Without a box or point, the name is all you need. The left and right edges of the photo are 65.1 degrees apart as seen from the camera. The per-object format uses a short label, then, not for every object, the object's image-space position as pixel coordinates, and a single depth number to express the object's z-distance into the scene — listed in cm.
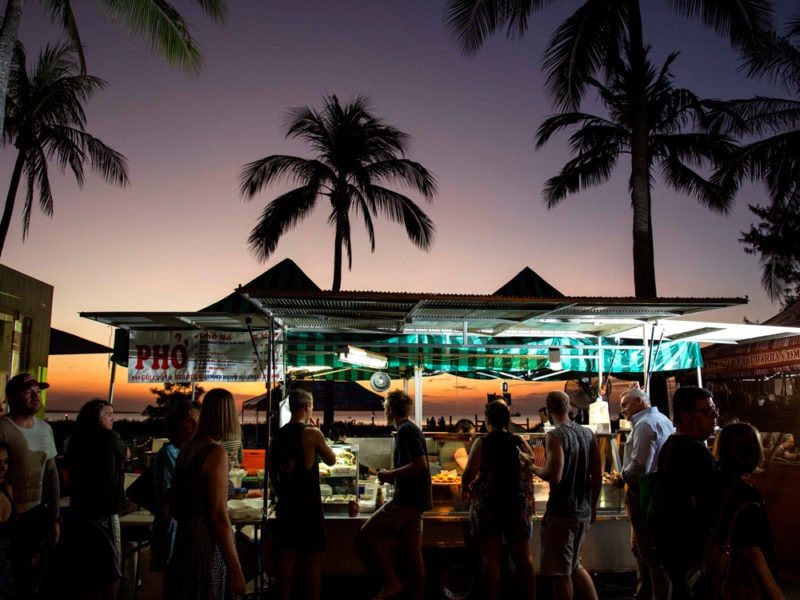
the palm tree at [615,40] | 1367
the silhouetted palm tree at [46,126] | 1786
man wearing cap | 487
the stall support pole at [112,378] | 880
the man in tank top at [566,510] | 543
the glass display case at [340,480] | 700
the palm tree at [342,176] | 1817
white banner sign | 799
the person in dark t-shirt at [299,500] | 526
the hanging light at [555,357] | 919
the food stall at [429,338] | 681
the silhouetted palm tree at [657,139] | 1627
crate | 1074
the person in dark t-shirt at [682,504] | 344
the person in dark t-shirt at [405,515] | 584
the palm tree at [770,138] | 1680
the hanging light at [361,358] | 770
